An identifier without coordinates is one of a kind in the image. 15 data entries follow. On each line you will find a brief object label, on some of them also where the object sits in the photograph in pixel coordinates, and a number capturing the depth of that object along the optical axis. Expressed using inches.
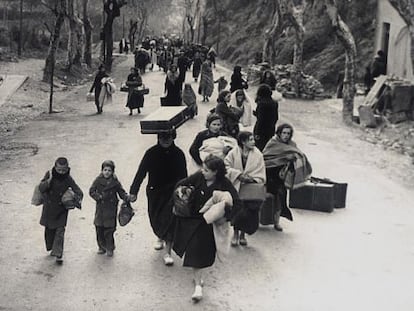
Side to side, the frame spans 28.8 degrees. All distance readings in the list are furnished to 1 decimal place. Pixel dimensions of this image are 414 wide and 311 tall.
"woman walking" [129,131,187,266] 338.3
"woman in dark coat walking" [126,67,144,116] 792.1
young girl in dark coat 339.6
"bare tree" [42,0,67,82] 1042.1
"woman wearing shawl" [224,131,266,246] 348.8
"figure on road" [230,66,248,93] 746.2
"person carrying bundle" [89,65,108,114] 800.2
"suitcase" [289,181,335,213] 440.1
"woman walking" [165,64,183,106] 717.3
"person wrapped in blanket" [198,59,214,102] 913.5
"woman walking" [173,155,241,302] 301.6
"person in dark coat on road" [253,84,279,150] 466.3
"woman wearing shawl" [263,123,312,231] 387.5
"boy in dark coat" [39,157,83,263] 335.5
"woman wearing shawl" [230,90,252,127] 498.0
